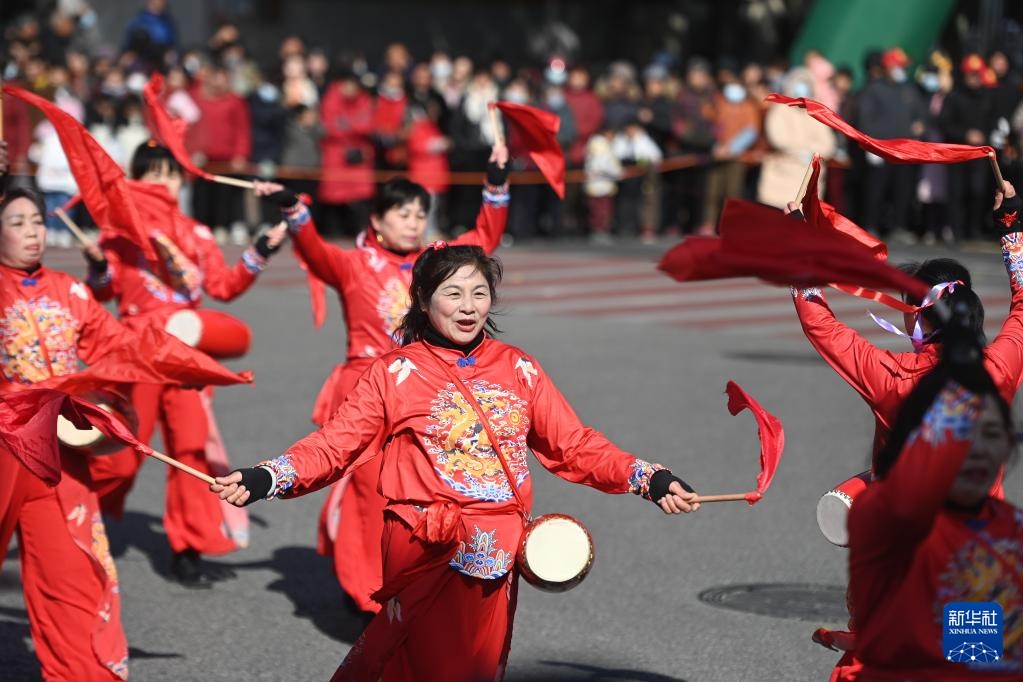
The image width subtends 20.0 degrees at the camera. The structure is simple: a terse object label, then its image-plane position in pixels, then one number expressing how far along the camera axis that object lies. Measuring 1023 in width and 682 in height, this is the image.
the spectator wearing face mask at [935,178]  31.33
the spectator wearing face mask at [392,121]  33.01
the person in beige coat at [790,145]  31.93
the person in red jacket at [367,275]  11.30
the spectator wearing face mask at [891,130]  31.26
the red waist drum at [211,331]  12.26
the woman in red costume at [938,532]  6.06
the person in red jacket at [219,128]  32.24
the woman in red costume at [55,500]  9.57
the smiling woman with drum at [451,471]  7.95
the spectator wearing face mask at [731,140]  33.82
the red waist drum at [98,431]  9.56
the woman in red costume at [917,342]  8.49
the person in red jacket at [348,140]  32.74
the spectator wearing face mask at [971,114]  29.70
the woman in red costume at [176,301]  12.52
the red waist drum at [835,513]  8.10
